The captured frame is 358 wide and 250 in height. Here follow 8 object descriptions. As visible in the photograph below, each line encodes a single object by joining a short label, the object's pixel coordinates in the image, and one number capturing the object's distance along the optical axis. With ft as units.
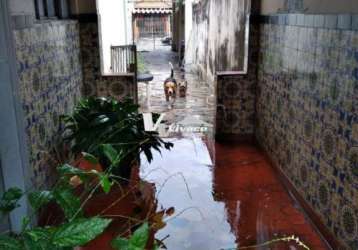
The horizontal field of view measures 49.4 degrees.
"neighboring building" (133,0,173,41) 60.34
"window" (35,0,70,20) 9.57
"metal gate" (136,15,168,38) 64.75
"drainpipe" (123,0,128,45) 31.63
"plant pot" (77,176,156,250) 7.65
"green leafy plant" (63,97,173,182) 8.95
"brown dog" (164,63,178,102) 21.07
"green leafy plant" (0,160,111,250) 2.43
